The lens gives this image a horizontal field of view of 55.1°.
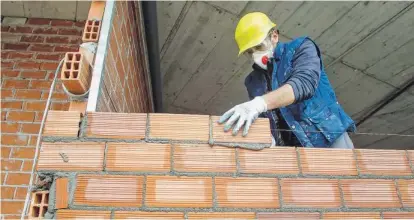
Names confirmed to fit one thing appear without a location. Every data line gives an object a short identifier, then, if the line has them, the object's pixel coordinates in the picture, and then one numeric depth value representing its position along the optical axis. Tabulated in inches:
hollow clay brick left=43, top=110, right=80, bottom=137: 61.4
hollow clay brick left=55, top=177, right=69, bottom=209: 57.2
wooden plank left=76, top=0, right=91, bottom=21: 124.2
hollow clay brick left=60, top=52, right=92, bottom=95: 64.3
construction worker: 77.4
